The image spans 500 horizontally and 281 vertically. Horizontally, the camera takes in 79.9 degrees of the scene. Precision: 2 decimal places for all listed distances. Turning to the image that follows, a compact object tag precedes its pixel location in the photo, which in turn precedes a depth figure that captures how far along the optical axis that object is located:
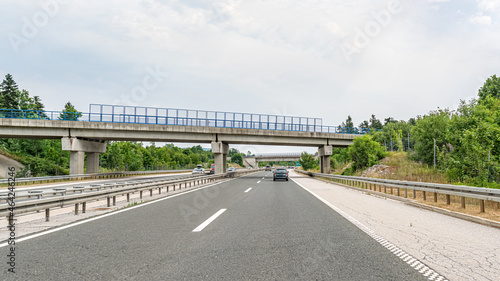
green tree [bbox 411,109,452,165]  30.41
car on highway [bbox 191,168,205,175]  50.22
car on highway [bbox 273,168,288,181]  30.22
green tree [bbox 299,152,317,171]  72.88
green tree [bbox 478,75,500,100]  57.17
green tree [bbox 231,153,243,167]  143.00
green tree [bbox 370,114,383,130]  128.89
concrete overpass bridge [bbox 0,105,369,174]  34.34
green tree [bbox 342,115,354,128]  123.85
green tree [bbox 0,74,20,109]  66.31
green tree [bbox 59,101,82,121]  35.38
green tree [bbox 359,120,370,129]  130.85
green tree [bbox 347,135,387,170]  38.91
